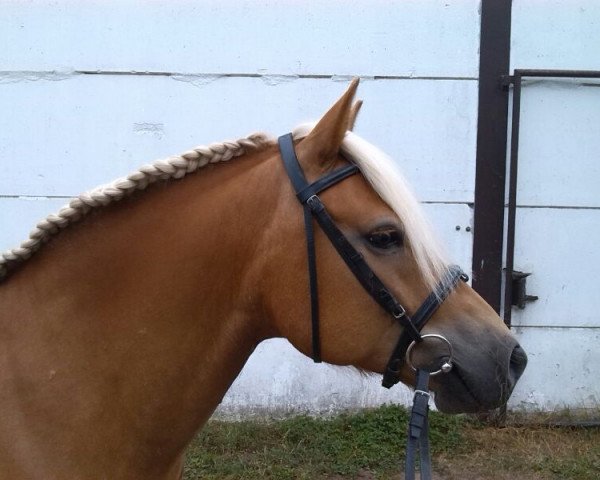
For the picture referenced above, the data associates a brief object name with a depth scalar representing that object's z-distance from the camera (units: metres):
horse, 1.42
